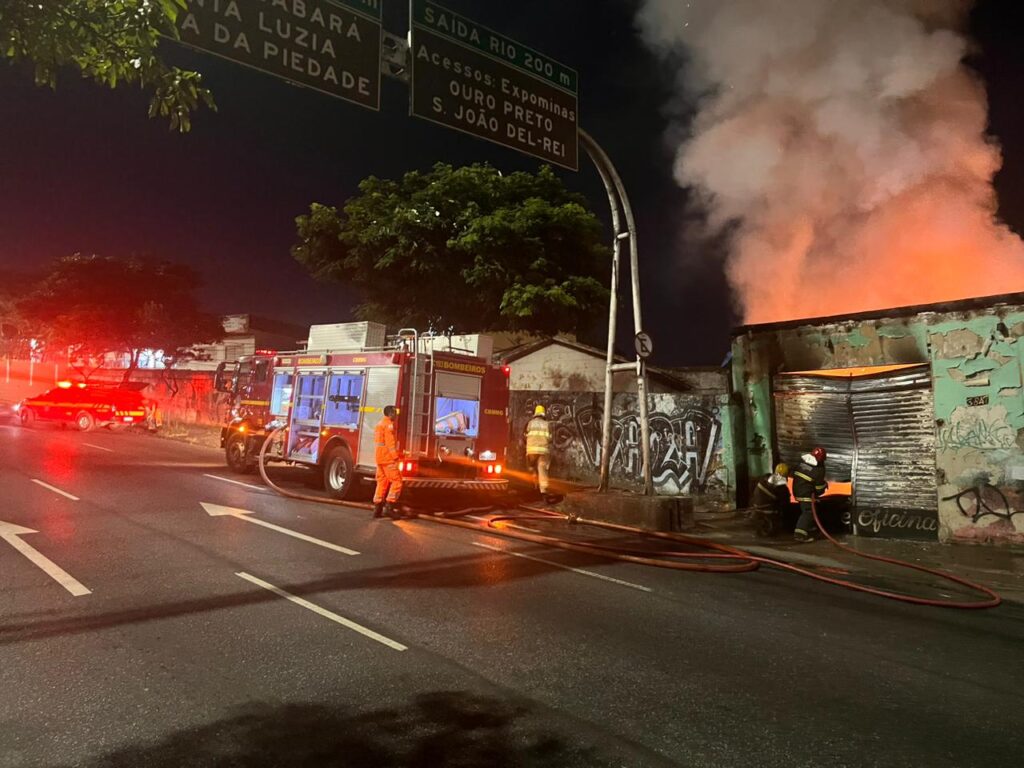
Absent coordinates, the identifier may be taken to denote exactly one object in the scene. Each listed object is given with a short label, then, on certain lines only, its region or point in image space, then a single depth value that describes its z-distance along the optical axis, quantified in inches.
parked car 917.2
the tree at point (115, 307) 1181.1
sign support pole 407.2
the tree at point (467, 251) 758.5
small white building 689.0
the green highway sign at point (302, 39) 258.7
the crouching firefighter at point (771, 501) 390.3
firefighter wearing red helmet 378.6
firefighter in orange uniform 368.2
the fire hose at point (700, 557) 258.8
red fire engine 415.5
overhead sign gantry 267.7
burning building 370.3
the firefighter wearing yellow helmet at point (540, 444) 474.3
